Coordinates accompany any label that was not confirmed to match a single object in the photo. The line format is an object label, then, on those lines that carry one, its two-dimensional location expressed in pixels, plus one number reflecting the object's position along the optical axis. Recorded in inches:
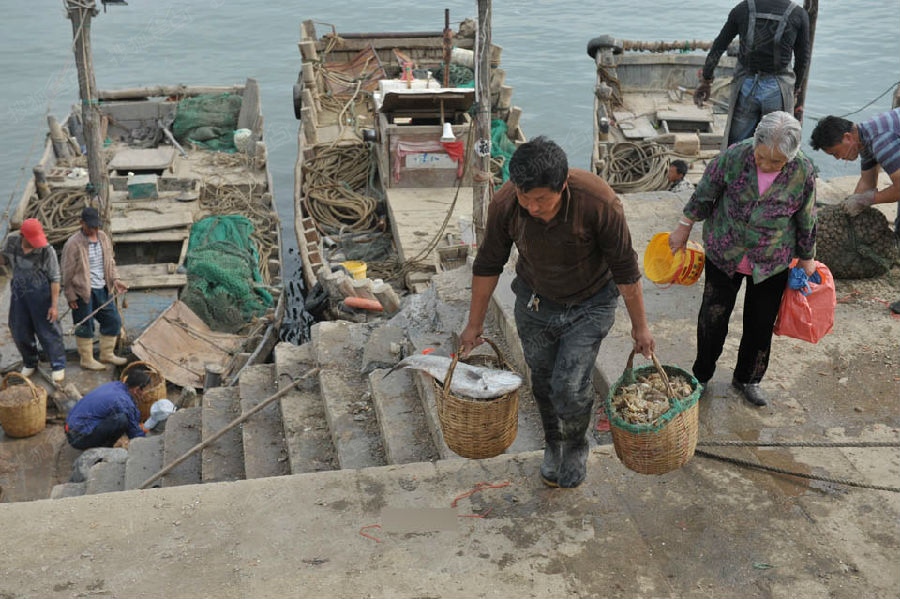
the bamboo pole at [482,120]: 342.6
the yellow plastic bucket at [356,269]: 450.9
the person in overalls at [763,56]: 262.1
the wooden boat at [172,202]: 435.8
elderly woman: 174.4
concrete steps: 218.1
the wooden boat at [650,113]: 570.6
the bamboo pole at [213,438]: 241.4
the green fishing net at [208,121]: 709.9
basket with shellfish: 154.6
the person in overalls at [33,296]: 356.5
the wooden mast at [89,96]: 395.2
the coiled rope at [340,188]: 542.0
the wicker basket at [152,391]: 371.2
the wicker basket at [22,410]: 349.7
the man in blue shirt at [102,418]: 311.4
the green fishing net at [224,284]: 462.0
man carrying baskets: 143.0
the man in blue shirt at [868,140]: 203.9
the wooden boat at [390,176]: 469.4
